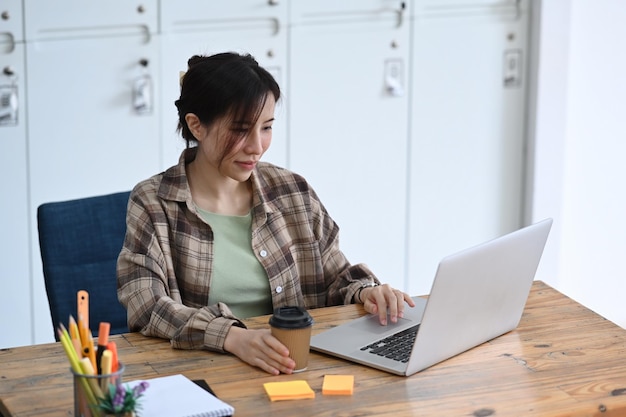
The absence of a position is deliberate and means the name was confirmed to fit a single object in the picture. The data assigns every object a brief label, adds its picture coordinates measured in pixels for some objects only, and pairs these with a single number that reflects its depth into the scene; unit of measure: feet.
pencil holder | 8.63
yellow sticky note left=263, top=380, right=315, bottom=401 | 9.28
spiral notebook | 8.91
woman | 10.66
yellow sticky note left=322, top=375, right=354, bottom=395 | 9.37
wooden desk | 9.22
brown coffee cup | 9.61
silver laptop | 9.56
